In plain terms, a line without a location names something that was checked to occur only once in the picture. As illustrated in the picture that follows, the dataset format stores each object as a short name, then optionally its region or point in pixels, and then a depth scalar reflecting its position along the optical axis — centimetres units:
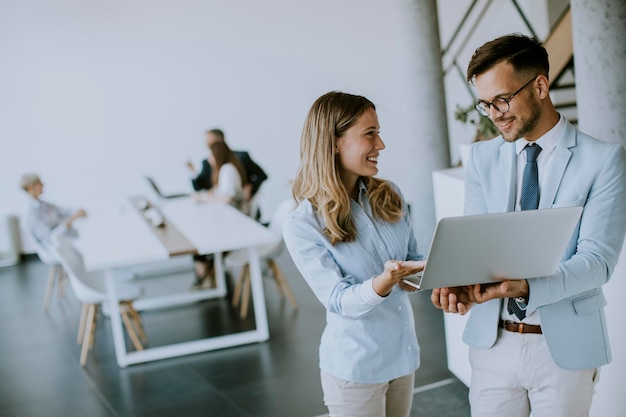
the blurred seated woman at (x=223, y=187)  710
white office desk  526
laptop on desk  971
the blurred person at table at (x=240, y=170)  723
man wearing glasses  194
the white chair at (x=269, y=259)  621
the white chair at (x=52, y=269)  706
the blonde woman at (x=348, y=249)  220
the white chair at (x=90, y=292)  543
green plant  465
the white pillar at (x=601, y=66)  393
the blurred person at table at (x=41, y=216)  700
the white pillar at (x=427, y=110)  720
